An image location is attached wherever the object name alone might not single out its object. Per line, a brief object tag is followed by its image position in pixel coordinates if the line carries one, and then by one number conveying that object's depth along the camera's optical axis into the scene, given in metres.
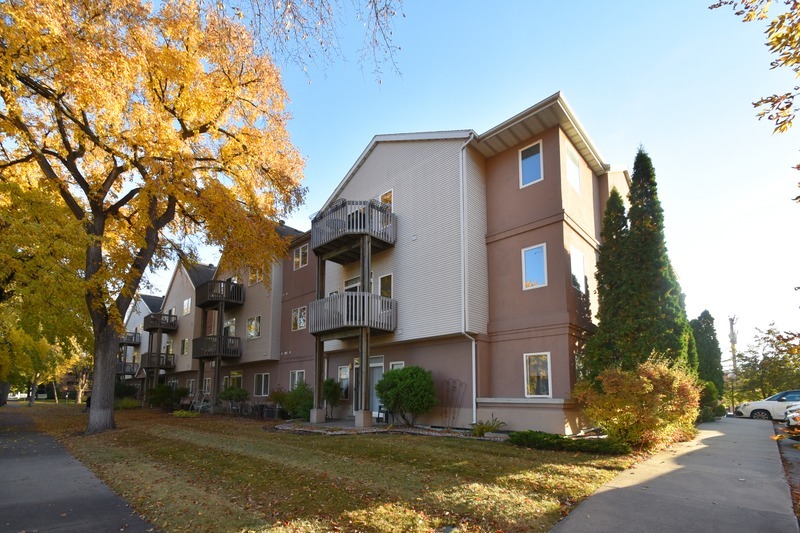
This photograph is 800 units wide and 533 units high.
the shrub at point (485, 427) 13.68
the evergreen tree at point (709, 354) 24.23
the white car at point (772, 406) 22.17
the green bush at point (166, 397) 29.09
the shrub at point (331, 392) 19.75
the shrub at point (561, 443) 10.31
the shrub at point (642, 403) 10.93
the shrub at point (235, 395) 25.83
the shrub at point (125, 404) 33.44
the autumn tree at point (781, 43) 4.84
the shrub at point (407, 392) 15.66
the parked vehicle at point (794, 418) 11.62
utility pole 35.44
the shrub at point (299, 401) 20.22
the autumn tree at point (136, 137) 12.74
